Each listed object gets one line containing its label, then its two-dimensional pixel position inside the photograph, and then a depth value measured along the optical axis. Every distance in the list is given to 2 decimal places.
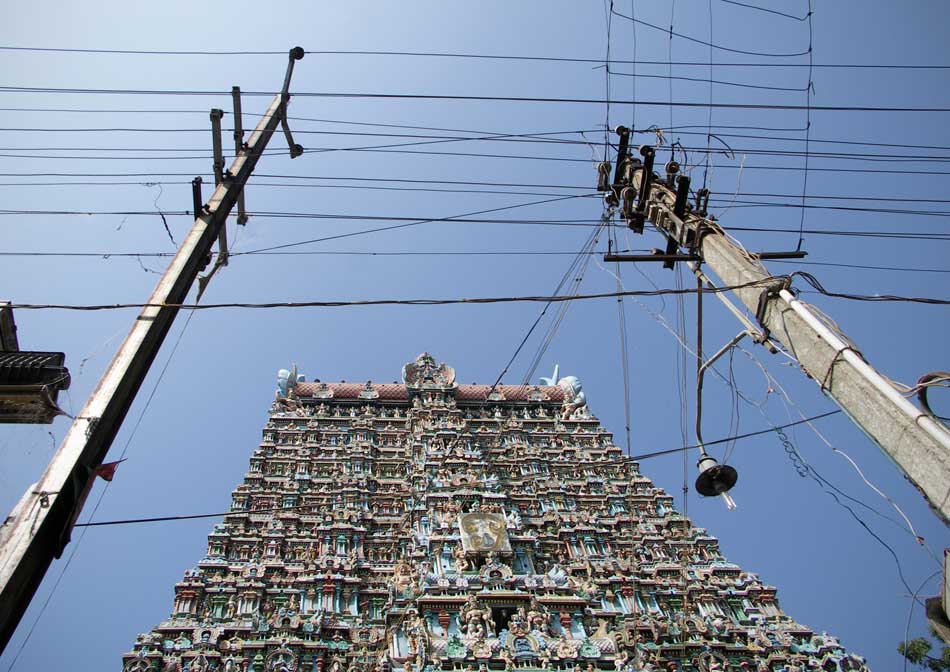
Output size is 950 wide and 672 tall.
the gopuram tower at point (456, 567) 13.82
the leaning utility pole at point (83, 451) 4.80
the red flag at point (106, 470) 5.77
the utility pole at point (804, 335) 4.87
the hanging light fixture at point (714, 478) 7.64
